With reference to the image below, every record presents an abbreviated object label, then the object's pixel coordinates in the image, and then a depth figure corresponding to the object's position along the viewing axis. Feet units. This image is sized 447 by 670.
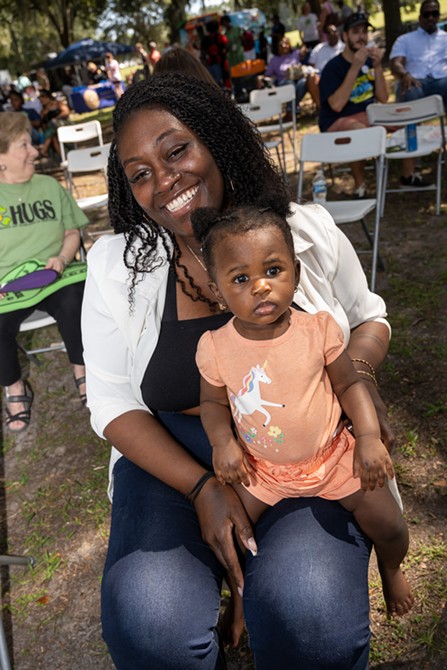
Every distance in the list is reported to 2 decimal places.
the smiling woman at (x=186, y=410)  5.09
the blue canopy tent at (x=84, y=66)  72.73
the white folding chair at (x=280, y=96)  28.25
